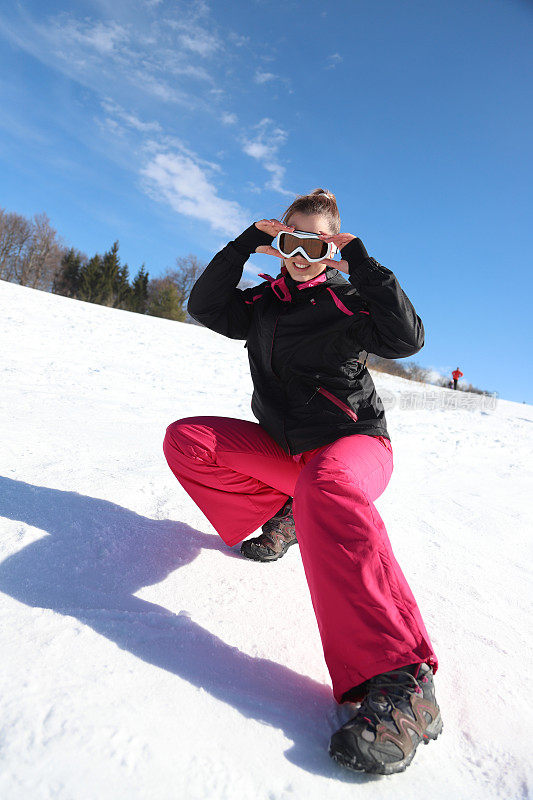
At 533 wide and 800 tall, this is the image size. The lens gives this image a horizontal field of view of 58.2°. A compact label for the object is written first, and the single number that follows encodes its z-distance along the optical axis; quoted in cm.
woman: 113
